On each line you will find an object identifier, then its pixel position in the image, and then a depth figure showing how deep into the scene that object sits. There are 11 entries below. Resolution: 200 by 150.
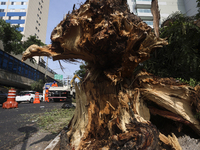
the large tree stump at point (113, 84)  1.92
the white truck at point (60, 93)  13.40
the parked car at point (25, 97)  13.46
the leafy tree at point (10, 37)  13.56
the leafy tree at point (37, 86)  24.16
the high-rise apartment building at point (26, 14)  37.46
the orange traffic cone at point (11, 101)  7.93
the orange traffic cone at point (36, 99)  13.90
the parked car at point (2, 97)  9.98
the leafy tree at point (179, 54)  3.16
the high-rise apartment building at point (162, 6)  29.20
